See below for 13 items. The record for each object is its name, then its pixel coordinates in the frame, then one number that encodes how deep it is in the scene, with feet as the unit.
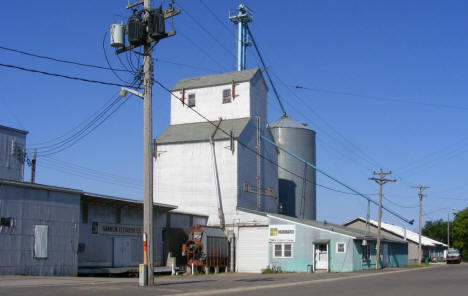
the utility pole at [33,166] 146.23
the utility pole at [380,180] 166.02
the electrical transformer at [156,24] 70.33
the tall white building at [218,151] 148.25
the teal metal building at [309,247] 135.44
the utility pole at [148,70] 69.21
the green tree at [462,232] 313.32
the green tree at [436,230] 404.47
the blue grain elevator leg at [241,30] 184.75
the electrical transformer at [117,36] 72.84
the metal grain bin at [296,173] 181.06
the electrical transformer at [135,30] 71.51
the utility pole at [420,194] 230.99
